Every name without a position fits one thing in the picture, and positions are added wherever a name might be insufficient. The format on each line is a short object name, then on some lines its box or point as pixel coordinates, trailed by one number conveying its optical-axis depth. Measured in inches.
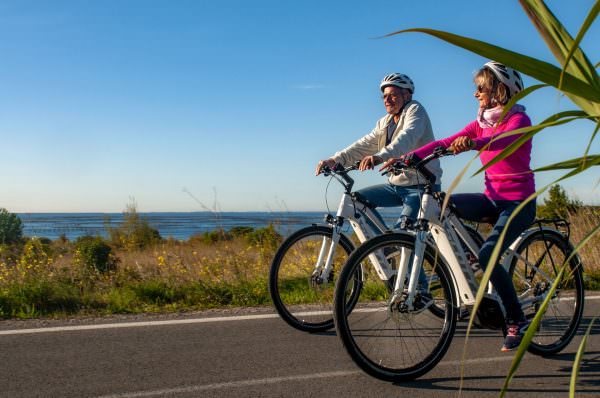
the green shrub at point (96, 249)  541.2
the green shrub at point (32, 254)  322.1
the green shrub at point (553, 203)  768.1
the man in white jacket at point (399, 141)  203.6
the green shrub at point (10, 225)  925.2
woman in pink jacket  166.1
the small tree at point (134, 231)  619.2
